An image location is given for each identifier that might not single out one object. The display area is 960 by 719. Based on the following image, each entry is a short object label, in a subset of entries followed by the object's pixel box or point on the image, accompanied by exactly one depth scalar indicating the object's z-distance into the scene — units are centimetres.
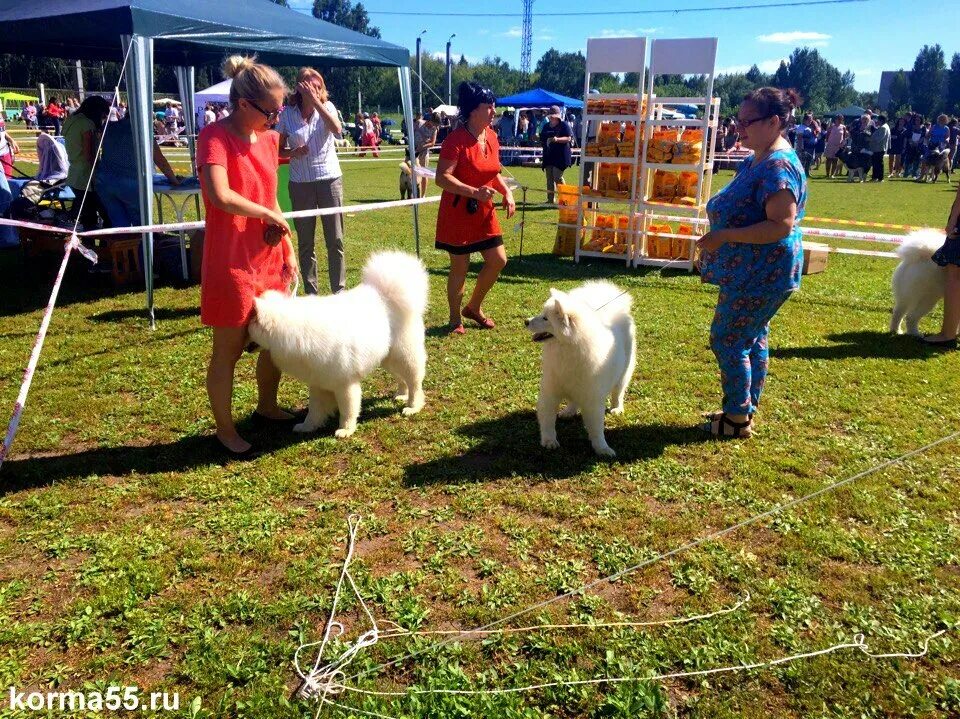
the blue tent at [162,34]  587
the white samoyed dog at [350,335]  373
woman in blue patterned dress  358
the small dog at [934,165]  2302
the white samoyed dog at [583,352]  375
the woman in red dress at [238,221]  331
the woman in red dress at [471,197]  574
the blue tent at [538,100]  3294
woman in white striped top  612
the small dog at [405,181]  1432
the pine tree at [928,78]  9106
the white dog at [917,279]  626
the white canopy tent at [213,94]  2704
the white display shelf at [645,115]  864
